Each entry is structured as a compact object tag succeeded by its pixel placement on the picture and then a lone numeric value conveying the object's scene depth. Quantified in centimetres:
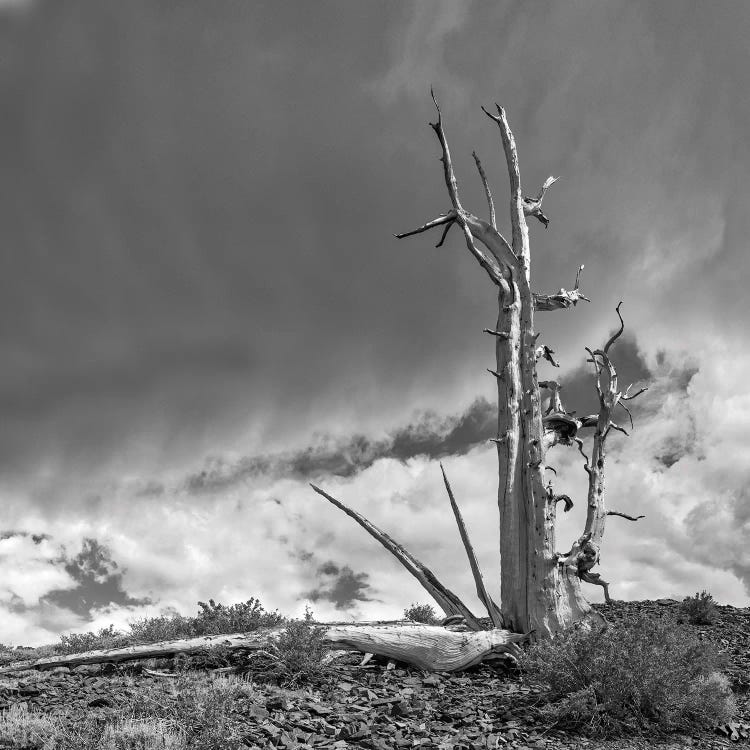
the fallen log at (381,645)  958
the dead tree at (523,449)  1152
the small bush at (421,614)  1440
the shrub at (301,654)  866
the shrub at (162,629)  1208
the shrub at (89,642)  1220
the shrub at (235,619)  1212
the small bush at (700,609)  1385
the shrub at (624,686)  746
